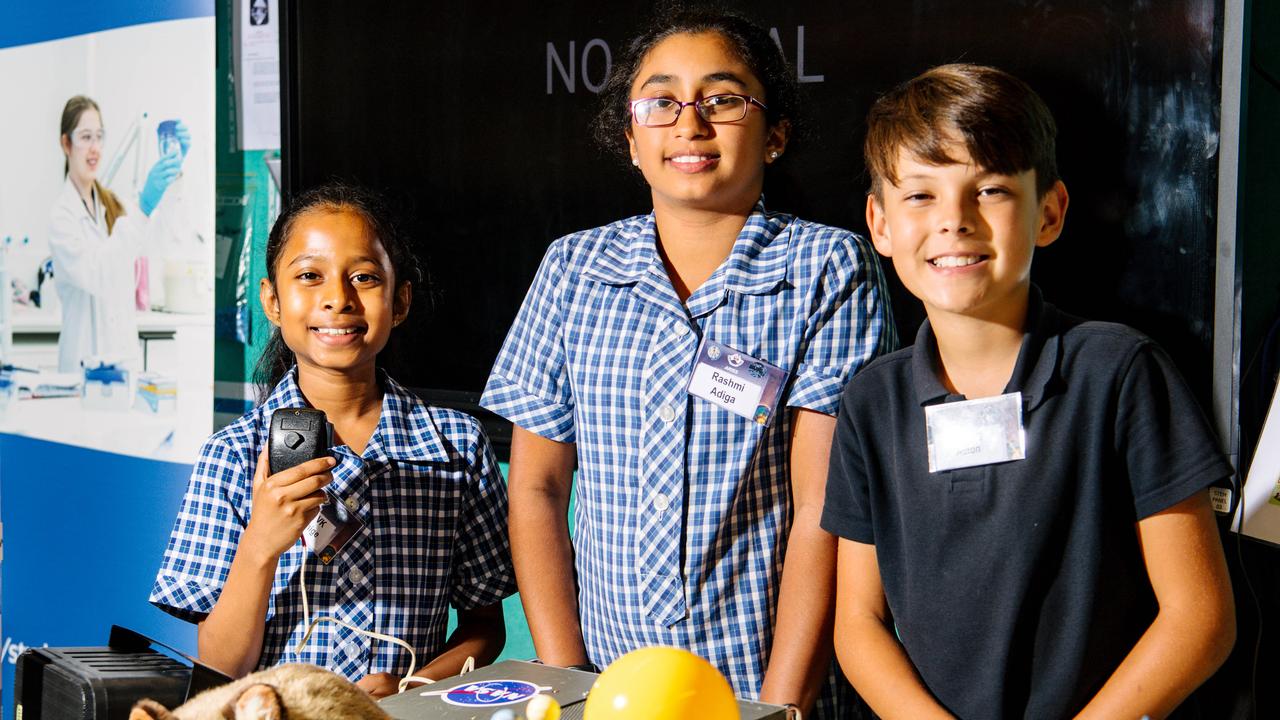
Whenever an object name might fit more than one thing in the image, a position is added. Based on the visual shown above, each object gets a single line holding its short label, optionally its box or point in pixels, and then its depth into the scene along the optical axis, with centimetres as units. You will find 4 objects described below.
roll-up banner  314
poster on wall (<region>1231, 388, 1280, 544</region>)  152
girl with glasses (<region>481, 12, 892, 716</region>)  143
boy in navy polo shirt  113
